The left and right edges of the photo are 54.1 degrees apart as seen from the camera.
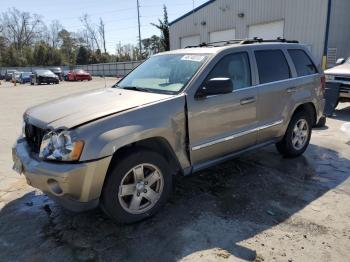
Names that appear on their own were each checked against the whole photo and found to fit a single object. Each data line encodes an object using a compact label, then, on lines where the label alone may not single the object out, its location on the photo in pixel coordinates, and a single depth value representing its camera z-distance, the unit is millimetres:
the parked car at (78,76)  37781
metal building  17016
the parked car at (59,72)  42422
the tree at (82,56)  67438
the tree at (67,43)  74825
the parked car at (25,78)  37634
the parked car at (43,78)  32562
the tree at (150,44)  63050
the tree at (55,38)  81562
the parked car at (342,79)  9094
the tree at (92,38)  81206
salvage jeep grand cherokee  3164
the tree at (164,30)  34781
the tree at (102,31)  80625
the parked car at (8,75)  46519
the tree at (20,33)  77500
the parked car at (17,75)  39369
